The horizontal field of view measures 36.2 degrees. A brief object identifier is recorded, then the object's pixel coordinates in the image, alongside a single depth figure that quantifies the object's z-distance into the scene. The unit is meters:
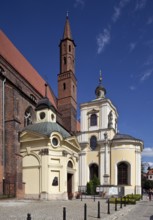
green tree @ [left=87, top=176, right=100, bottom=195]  30.40
